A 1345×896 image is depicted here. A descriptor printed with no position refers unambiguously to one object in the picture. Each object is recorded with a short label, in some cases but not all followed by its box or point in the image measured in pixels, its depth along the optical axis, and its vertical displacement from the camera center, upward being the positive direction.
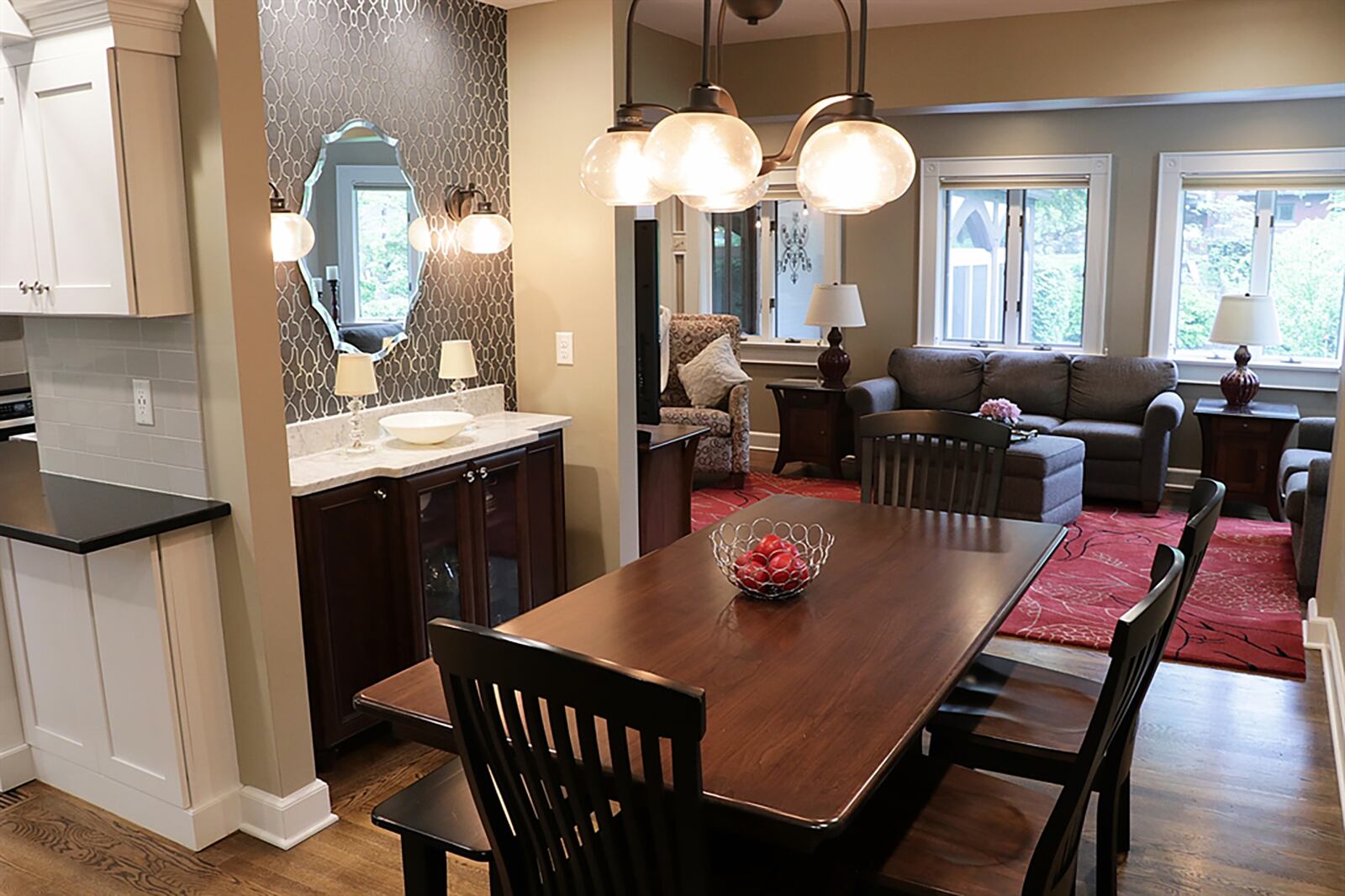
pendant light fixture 2.02 +0.24
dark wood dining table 1.56 -0.70
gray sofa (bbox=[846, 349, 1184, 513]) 6.41 -0.78
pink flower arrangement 6.27 -0.78
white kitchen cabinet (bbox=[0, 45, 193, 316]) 2.58 +0.27
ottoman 5.87 -1.12
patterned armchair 7.11 -1.00
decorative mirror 3.54 +0.15
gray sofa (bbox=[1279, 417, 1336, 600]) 4.67 -1.05
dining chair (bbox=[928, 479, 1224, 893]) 2.13 -0.97
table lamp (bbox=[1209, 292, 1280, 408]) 6.21 -0.34
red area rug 4.23 -1.43
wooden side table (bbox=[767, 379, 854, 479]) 7.39 -1.00
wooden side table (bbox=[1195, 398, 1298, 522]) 6.17 -1.00
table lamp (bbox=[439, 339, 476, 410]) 3.80 -0.27
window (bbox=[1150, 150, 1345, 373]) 6.62 +0.15
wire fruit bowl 2.30 -0.64
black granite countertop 2.53 -0.56
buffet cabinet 3.16 -0.89
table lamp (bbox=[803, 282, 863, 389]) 7.25 -0.19
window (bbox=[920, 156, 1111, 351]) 7.21 +0.17
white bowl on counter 3.52 -0.47
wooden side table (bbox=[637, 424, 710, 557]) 4.73 -0.91
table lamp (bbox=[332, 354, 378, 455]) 3.40 -0.29
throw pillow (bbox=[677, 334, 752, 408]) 7.21 -0.63
